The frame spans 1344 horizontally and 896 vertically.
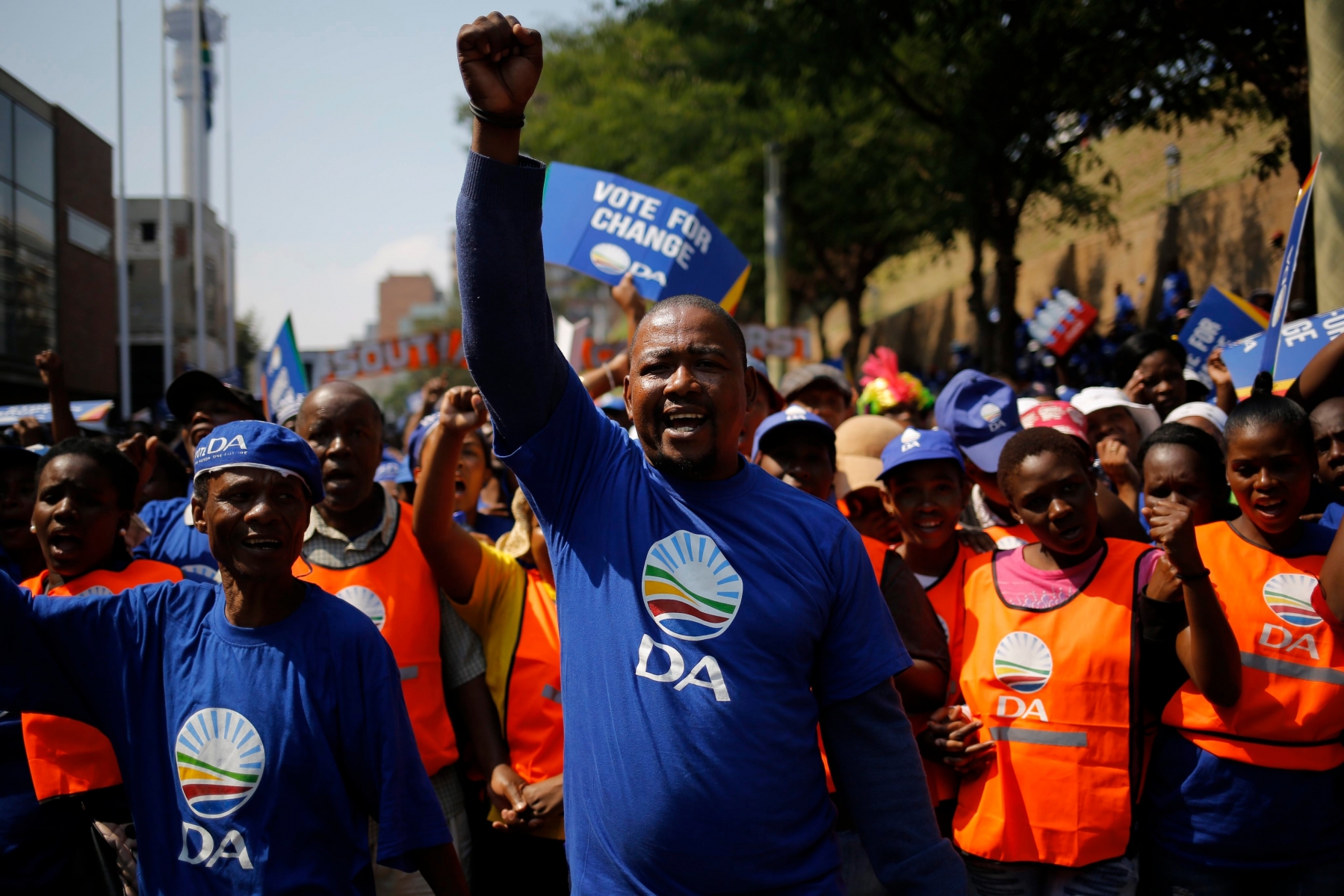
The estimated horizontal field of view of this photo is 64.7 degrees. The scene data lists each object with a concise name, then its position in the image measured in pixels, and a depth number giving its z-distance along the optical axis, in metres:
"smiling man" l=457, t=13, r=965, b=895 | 1.83
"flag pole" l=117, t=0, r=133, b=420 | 20.58
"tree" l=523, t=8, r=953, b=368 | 15.36
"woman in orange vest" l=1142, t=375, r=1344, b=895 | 2.87
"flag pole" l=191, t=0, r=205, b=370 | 25.00
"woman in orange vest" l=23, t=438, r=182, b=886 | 2.84
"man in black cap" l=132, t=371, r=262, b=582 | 3.65
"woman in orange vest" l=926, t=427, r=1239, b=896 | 2.87
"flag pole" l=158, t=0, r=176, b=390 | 22.81
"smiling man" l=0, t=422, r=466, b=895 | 2.28
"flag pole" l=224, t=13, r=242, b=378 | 28.75
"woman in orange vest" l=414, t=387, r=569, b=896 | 3.15
